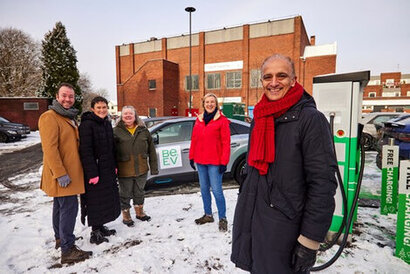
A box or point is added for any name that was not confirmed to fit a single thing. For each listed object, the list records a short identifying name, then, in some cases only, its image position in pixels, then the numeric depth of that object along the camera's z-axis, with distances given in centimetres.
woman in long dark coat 296
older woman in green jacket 360
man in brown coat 264
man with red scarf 137
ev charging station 299
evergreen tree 2862
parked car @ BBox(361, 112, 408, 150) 1026
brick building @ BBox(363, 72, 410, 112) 4762
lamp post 1926
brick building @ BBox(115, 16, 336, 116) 2588
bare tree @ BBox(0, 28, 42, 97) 2733
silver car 516
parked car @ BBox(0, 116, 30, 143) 1407
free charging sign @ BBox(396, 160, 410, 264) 274
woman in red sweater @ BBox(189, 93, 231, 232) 346
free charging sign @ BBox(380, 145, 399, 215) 387
